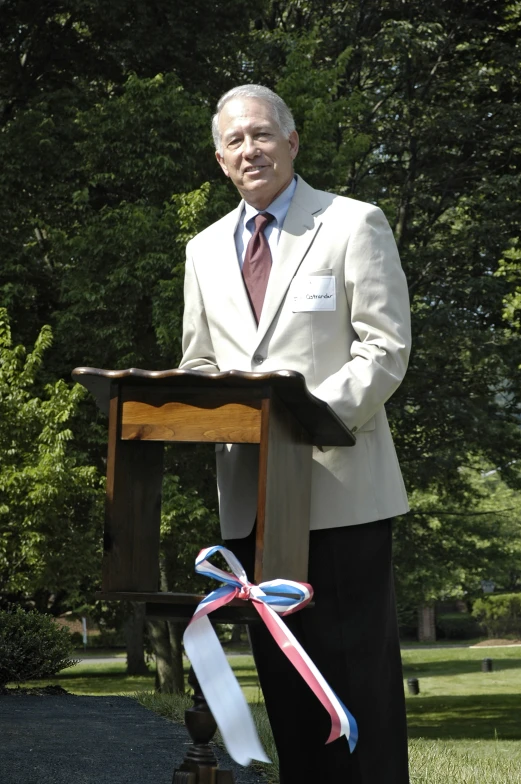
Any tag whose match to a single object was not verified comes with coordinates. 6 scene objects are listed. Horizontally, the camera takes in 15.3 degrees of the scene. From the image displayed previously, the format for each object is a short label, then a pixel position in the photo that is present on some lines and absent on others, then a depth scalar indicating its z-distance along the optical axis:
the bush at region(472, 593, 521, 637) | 92.97
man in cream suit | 4.39
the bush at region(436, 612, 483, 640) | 105.44
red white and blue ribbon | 3.73
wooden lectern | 3.80
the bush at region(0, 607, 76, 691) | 23.05
